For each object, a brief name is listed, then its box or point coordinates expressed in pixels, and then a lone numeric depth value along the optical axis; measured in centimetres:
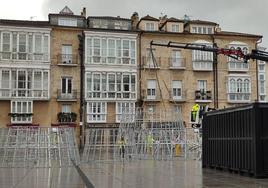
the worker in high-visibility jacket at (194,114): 3849
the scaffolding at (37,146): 2417
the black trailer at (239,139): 1541
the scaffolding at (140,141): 2716
